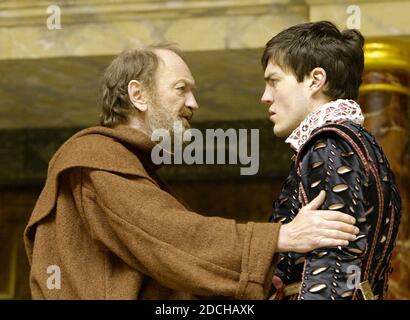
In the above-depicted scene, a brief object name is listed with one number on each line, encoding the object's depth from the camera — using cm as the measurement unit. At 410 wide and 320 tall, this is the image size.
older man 661
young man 632
